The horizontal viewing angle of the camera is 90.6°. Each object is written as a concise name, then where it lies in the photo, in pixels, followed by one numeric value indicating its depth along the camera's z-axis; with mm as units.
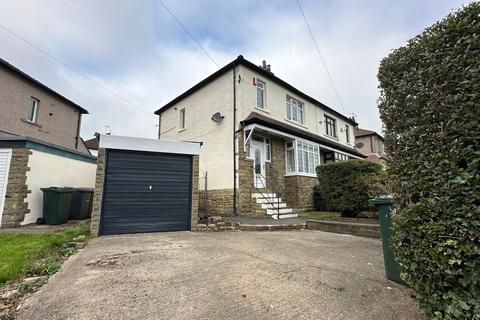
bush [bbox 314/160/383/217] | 8648
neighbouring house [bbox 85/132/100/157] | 28938
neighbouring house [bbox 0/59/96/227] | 7844
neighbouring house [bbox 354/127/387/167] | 29812
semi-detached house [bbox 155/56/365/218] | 11094
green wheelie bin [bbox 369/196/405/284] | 3336
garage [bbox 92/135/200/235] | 6926
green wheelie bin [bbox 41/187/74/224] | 8039
